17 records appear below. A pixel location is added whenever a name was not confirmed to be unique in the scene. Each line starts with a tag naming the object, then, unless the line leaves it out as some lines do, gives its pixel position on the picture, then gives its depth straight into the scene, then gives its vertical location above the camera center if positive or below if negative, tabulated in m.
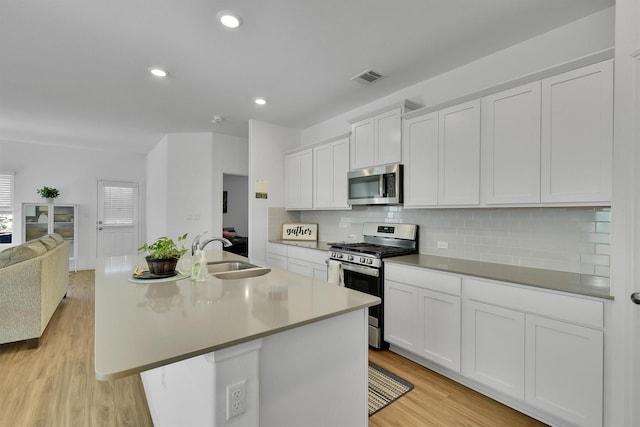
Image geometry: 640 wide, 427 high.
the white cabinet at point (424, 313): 2.17 -0.79
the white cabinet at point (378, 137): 2.94 +0.80
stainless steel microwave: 2.93 +0.30
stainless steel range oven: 2.69 -0.41
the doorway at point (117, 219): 6.44 -0.17
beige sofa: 2.70 -0.77
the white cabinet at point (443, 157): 2.36 +0.49
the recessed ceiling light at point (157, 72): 2.82 +1.35
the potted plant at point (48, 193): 5.72 +0.35
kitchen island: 0.96 -0.47
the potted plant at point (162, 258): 1.86 -0.29
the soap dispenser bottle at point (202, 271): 1.80 -0.36
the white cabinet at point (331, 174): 3.62 +0.49
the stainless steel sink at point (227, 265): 2.42 -0.44
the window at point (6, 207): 5.54 +0.07
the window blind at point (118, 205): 6.51 +0.14
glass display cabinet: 5.64 -0.21
